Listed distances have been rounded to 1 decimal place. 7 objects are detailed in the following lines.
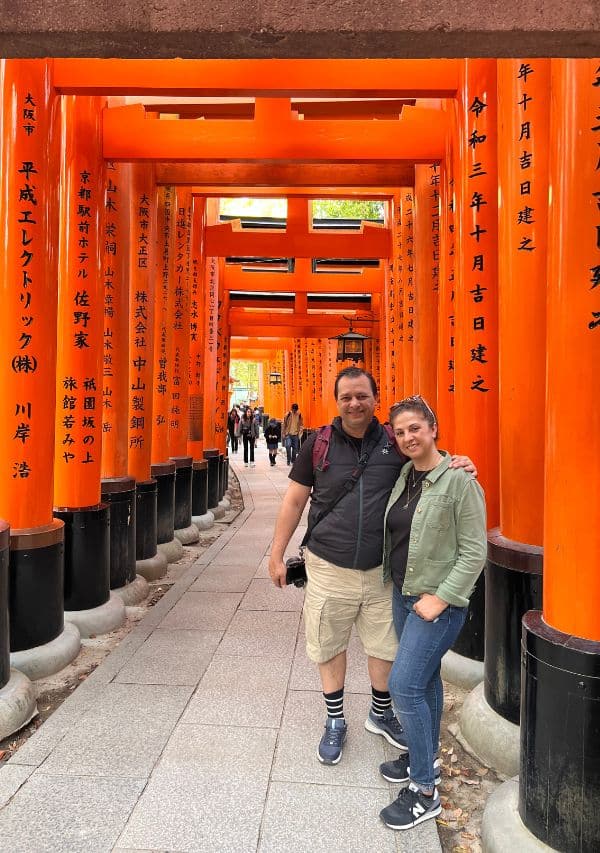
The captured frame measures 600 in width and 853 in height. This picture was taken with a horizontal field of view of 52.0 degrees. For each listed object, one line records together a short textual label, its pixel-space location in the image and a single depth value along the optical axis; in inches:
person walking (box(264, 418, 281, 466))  723.4
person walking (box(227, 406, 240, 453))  858.8
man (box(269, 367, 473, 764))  98.8
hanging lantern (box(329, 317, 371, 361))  446.9
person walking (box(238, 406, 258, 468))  712.3
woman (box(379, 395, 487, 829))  84.1
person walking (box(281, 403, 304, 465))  701.3
